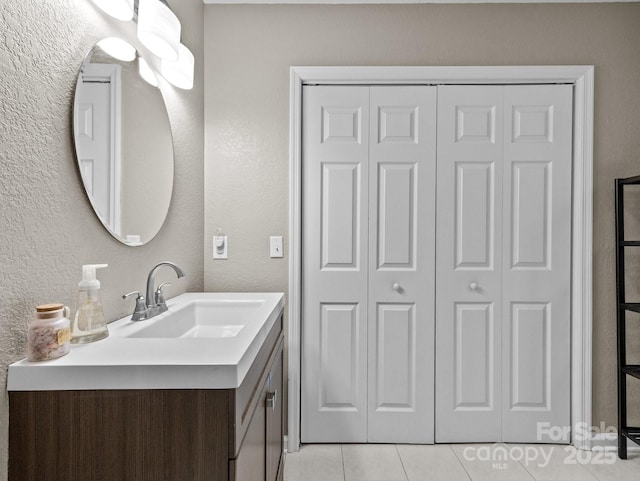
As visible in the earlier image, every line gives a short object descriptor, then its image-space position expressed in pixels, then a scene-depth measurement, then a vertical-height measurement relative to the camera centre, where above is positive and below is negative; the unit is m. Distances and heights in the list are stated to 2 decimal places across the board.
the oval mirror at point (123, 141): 1.17 +0.34
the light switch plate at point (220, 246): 2.21 -0.03
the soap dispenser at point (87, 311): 1.02 -0.19
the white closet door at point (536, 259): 2.18 -0.09
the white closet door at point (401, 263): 2.19 -0.12
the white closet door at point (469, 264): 2.18 -0.12
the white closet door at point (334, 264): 2.20 -0.12
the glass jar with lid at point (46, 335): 0.87 -0.21
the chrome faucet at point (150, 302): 1.36 -0.22
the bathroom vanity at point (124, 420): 0.84 -0.38
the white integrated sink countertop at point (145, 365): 0.84 -0.27
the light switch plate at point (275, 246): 2.22 -0.03
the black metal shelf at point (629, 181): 1.93 +0.32
